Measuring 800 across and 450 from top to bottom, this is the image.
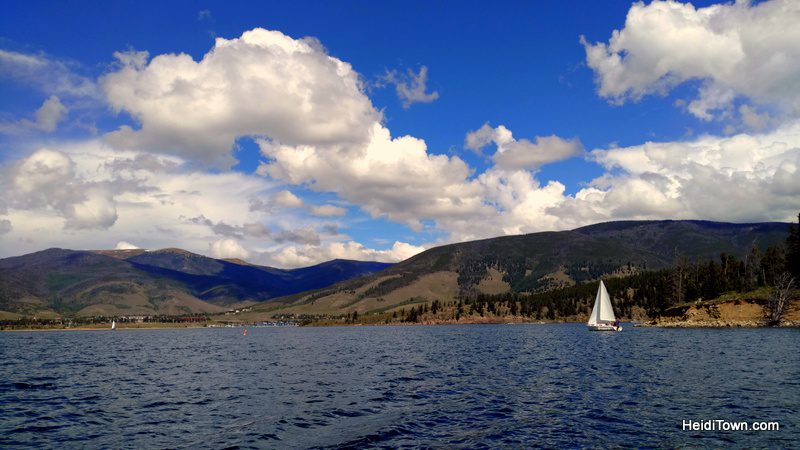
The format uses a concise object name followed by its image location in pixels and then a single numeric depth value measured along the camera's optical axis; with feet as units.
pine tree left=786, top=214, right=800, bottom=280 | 595.47
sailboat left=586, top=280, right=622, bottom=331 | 629.06
